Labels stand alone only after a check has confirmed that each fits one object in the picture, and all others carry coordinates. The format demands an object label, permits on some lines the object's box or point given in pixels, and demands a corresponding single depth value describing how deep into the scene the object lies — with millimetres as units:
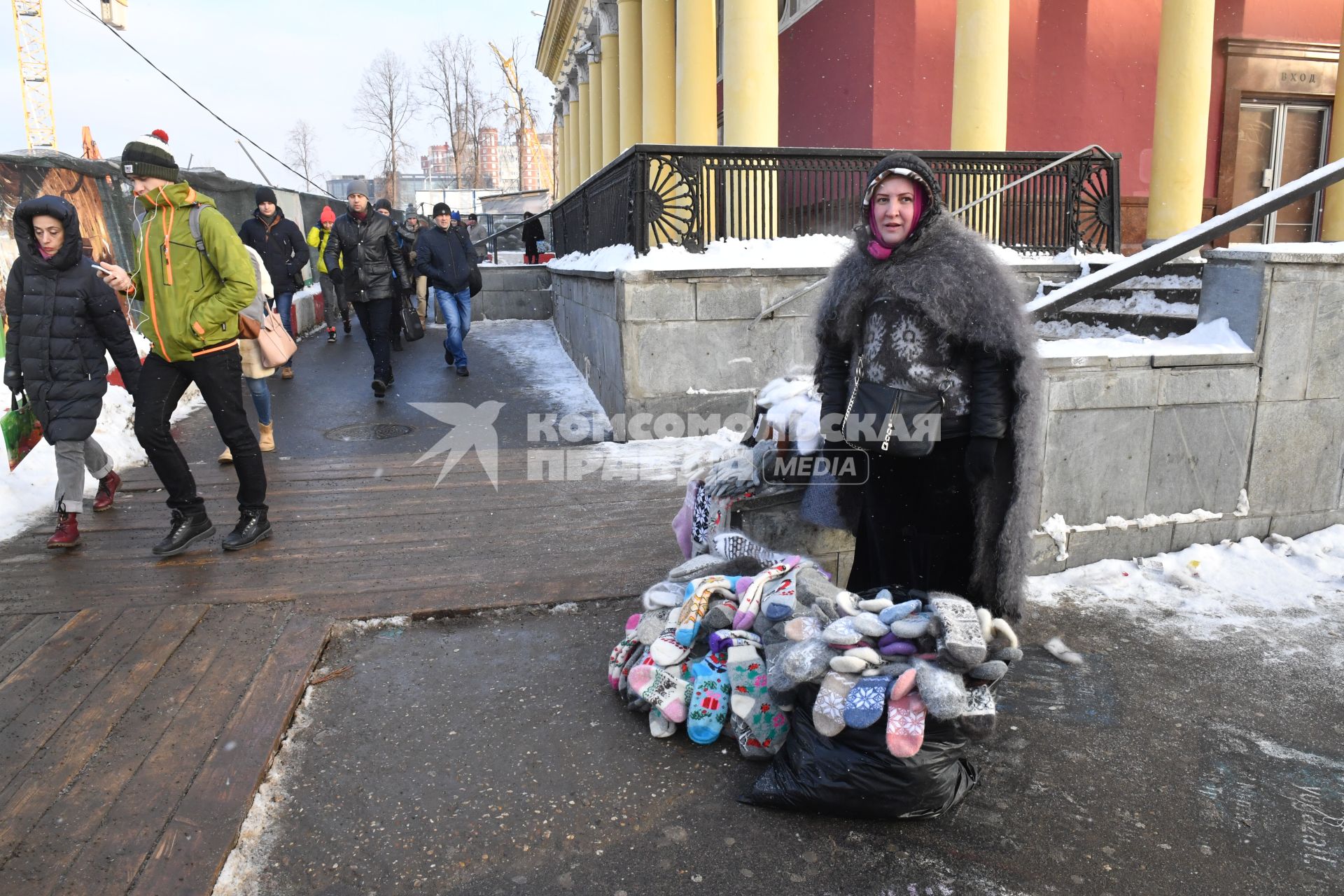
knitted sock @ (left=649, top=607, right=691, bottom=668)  3354
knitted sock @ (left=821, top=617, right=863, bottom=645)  2865
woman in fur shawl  3148
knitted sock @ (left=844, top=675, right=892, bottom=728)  2678
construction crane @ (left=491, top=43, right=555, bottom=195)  55688
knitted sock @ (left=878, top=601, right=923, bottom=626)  2916
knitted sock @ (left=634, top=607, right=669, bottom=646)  3533
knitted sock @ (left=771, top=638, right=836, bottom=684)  2852
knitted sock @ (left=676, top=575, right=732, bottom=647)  3389
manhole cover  8211
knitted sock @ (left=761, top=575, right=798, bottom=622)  3236
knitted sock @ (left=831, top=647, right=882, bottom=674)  2789
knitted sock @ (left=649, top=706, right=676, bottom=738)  3242
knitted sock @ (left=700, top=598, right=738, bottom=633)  3402
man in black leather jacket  9711
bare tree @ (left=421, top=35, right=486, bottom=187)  52250
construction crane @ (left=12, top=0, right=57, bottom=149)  72750
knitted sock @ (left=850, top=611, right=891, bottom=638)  2869
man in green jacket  4777
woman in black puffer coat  5070
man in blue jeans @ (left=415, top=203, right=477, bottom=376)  10852
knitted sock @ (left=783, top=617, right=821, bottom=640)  3051
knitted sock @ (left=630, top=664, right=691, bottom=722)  3240
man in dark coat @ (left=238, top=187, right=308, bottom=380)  11281
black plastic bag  2658
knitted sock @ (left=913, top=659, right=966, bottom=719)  2617
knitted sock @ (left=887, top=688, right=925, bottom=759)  2627
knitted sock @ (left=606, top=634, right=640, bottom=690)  3555
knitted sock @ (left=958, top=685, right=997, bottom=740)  2650
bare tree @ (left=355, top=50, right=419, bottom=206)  52219
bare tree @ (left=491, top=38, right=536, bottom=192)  55156
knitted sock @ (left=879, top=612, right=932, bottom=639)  2799
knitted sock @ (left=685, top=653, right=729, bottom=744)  3182
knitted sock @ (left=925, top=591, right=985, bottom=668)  2674
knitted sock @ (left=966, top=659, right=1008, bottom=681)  2689
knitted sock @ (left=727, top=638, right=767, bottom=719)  3135
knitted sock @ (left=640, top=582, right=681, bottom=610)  3758
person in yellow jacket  14070
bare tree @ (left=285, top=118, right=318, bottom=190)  71125
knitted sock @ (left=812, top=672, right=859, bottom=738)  2729
